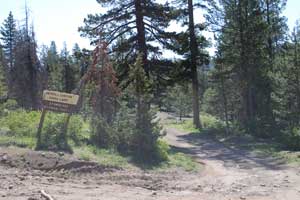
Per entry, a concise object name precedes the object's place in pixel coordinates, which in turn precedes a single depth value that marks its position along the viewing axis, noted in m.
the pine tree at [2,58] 70.18
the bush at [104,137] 16.23
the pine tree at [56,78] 53.94
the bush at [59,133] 14.81
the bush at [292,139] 22.34
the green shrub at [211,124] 30.76
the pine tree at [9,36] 76.04
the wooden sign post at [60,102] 15.77
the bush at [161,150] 16.00
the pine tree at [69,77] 61.03
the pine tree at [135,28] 26.56
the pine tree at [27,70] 44.65
